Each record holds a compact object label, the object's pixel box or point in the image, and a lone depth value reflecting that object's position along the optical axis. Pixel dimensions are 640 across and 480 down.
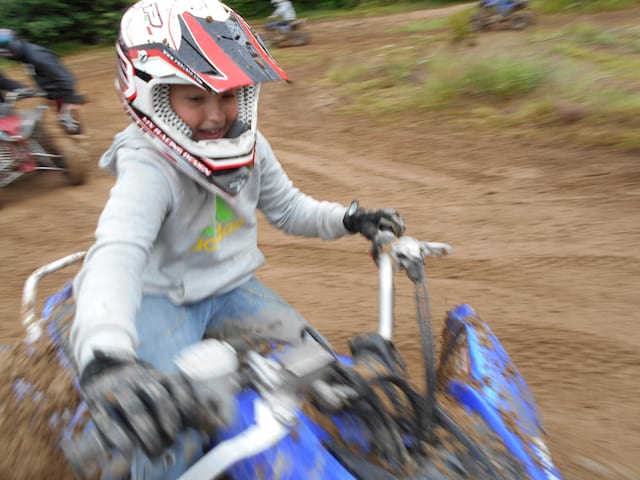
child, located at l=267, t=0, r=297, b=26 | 12.47
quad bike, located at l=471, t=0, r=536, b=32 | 10.95
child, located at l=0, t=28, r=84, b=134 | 6.50
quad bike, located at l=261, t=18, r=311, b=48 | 12.39
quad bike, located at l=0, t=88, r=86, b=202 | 6.16
